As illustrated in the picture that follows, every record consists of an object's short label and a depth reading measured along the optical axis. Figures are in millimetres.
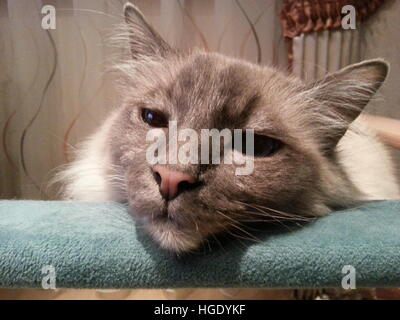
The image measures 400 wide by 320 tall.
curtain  369
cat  158
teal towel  161
